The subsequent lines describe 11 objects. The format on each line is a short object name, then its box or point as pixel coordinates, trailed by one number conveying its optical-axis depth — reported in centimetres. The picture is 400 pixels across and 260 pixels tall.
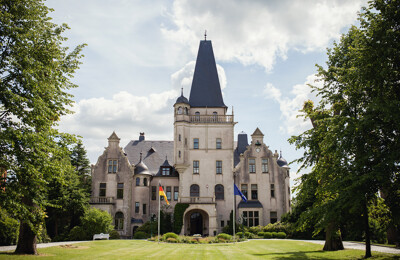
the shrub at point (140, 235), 4053
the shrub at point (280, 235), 4122
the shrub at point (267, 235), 4124
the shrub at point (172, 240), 3283
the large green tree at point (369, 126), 1541
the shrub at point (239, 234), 4042
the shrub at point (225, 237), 3481
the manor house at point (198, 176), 4625
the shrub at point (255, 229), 4387
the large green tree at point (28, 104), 1516
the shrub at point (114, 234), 4088
